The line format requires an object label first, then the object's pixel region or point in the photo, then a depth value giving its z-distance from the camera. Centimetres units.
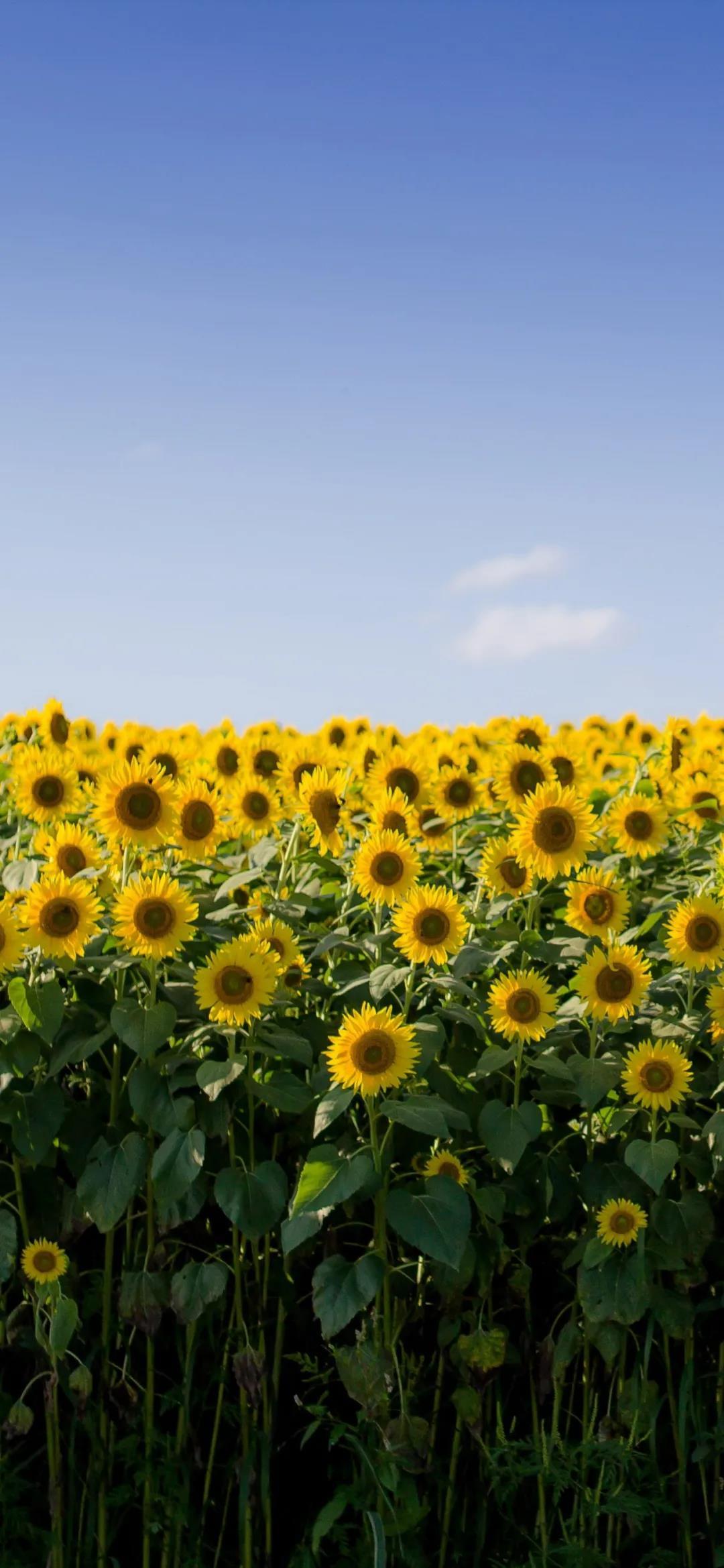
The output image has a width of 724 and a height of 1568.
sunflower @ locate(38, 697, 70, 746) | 529
